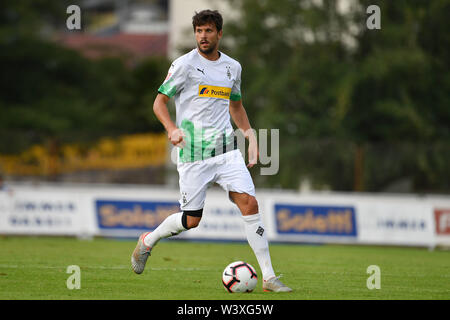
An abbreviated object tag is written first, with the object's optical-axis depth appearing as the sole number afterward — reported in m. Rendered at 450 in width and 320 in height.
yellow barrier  21.78
